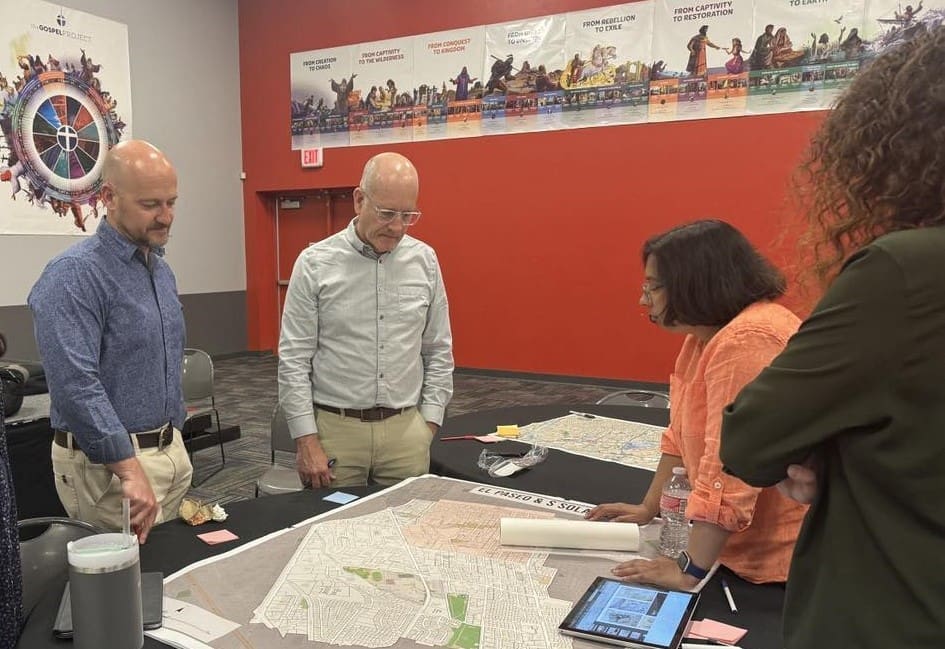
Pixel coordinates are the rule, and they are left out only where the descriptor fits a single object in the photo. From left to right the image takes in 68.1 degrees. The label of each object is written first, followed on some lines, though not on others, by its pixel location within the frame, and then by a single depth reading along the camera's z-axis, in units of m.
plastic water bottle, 1.46
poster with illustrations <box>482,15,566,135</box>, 6.25
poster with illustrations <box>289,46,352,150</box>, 7.32
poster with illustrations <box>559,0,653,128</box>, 5.89
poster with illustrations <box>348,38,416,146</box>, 6.96
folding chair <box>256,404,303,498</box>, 2.78
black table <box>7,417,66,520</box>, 2.79
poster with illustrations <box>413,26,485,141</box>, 6.61
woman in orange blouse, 1.25
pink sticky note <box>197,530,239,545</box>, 1.47
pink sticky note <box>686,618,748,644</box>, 1.11
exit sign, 7.49
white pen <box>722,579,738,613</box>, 1.20
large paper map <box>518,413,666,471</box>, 2.21
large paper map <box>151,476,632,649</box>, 1.11
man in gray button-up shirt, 2.18
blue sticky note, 1.71
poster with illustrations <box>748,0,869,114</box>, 5.21
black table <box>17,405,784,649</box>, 1.17
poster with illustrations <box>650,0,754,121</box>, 5.54
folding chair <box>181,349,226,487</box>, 3.84
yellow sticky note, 2.43
